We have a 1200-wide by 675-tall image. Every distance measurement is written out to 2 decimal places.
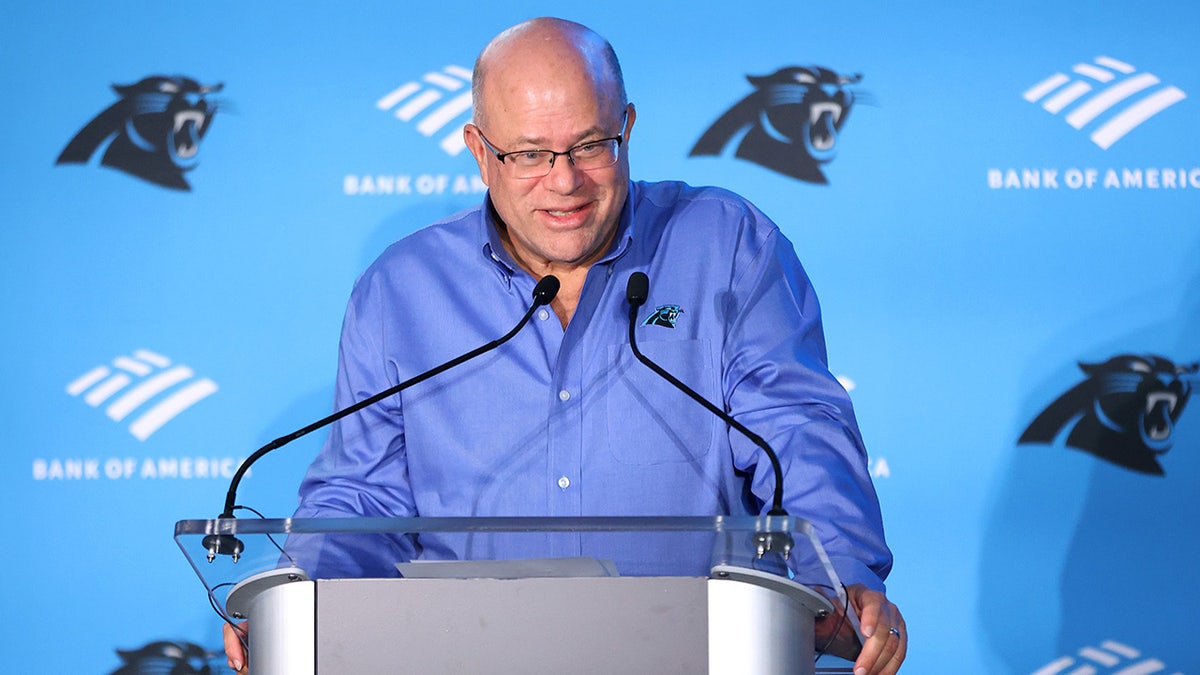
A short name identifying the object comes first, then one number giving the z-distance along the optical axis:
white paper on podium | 6.68
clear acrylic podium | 6.67
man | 7.19
